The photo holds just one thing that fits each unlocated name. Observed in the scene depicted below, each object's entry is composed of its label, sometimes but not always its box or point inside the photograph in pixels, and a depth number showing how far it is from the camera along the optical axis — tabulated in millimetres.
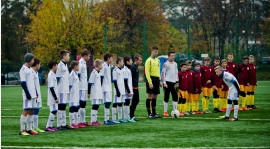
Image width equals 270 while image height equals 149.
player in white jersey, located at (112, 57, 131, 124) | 17156
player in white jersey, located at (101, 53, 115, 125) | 16750
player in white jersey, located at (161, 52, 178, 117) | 19078
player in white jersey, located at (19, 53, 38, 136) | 14203
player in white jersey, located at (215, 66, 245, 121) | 17156
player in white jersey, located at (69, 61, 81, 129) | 15766
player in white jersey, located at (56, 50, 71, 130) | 15406
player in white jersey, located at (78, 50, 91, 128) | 16297
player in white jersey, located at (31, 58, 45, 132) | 14625
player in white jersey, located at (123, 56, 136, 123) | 17375
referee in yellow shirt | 18578
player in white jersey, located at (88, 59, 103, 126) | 16391
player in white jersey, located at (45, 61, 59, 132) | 15047
